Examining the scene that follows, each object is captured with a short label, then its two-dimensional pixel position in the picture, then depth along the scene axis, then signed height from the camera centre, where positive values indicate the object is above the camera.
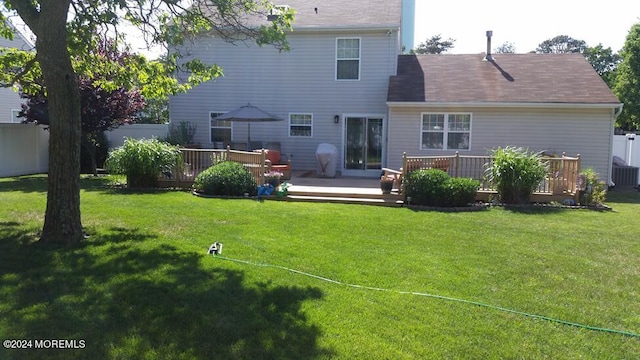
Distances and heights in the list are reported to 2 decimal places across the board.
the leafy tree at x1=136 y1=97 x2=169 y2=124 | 35.33 +2.37
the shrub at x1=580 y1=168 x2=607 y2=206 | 11.08 -0.93
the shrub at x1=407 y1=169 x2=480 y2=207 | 10.32 -0.86
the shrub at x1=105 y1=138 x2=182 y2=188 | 12.12 -0.43
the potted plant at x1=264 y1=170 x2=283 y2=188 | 11.62 -0.79
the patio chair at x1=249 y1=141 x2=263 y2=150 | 16.52 +0.03
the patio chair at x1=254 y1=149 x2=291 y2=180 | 13.78 -0.54
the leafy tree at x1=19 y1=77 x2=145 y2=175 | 14.51 +1.07
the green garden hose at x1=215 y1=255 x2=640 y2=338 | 4.25 -1.50
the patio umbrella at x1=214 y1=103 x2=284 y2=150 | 14.88 +0.94
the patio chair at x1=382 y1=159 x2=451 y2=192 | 11.08 -0.47
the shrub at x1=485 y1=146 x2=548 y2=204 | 10.84 -0.57
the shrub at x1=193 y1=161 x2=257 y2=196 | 11.09 -0.83
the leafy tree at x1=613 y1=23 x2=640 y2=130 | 25.19 +3.99
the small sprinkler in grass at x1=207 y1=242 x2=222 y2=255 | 6.01 -1.32
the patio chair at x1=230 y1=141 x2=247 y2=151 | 16.73 -0.01
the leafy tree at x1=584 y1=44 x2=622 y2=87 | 38.44 +7.42
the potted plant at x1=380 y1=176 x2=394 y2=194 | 11.16 -0.87
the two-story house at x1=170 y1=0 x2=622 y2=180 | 14.66 +1.67
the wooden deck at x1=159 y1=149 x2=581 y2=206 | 11.21 -0.80
